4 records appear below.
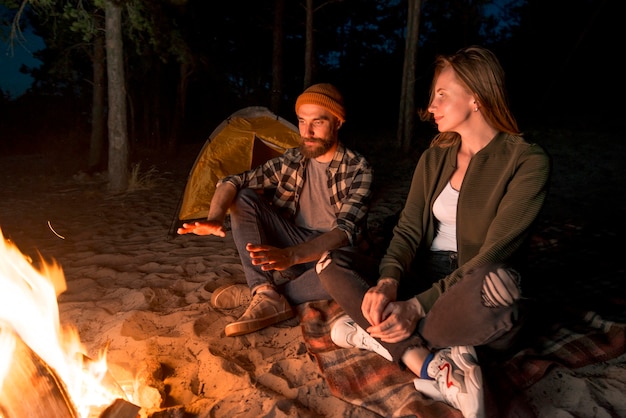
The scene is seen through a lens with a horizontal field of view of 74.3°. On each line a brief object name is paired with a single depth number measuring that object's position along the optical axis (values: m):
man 2.46
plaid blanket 1.65
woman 1.59
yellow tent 4.46
